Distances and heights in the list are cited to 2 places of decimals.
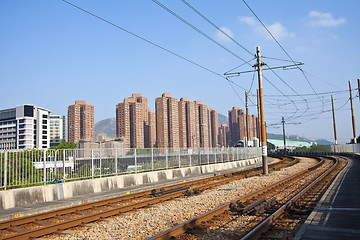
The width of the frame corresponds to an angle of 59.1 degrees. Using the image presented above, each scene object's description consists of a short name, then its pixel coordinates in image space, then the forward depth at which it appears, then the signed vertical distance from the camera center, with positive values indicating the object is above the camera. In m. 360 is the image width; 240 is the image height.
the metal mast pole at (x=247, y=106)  39.27 +4.81
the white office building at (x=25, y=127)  160.00 +13.00
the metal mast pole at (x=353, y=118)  49.64 +3.58
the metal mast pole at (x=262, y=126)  23.77 +1.35
